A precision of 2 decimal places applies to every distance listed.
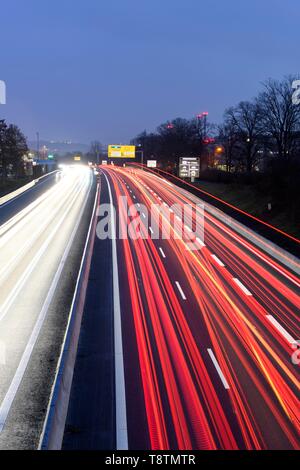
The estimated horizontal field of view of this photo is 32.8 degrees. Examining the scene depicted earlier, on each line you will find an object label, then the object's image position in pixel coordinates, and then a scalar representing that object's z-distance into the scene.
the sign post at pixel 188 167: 73.94
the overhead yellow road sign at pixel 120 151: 103.06
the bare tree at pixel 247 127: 86.56
